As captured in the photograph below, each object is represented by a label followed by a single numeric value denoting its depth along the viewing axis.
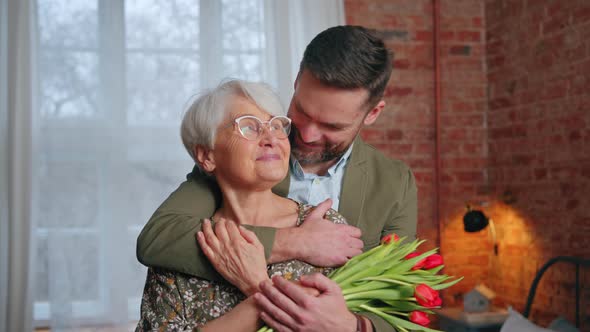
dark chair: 4.16
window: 4.36
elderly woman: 1.82
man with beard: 1.77
